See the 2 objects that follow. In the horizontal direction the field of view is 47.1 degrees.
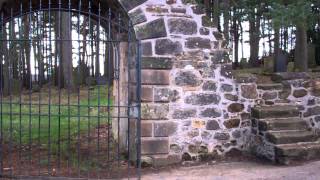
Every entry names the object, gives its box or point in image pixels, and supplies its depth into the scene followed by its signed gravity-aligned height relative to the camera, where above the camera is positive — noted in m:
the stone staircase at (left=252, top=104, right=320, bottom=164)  6.15 -0.93
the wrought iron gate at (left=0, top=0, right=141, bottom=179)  5.90 -1.22
